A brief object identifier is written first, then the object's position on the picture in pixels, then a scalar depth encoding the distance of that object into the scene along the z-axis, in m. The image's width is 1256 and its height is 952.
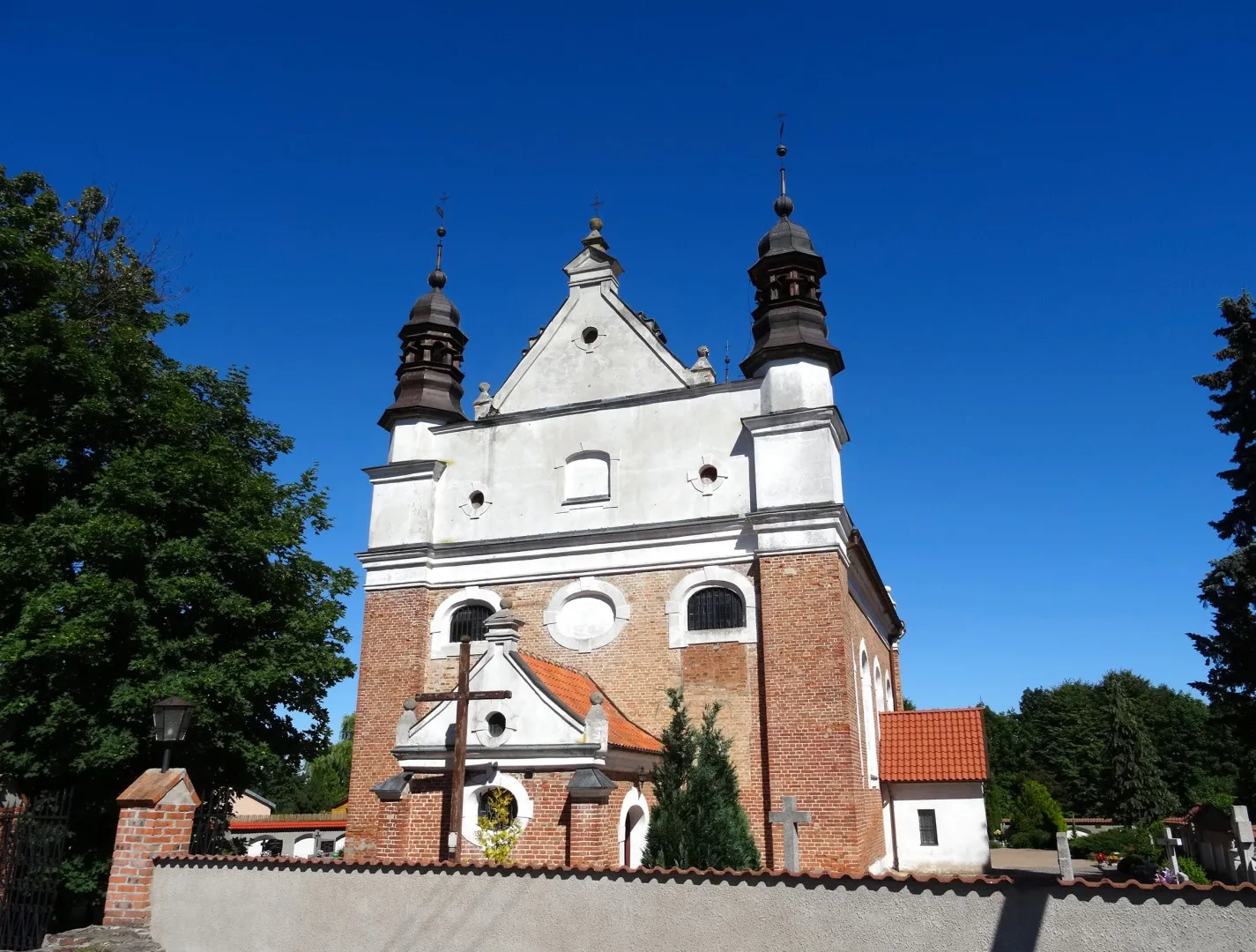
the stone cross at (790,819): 11.81
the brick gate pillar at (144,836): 11.22
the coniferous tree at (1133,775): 48.34
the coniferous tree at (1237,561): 22.47
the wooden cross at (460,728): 12.09
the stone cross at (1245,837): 19.02
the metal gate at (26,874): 11.82
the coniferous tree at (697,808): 13.51
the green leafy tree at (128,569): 15.06
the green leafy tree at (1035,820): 44.12
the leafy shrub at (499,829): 12.27
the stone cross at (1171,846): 25.45
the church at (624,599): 14.19
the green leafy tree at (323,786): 49.94
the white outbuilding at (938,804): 19.00
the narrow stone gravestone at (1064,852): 13.21
